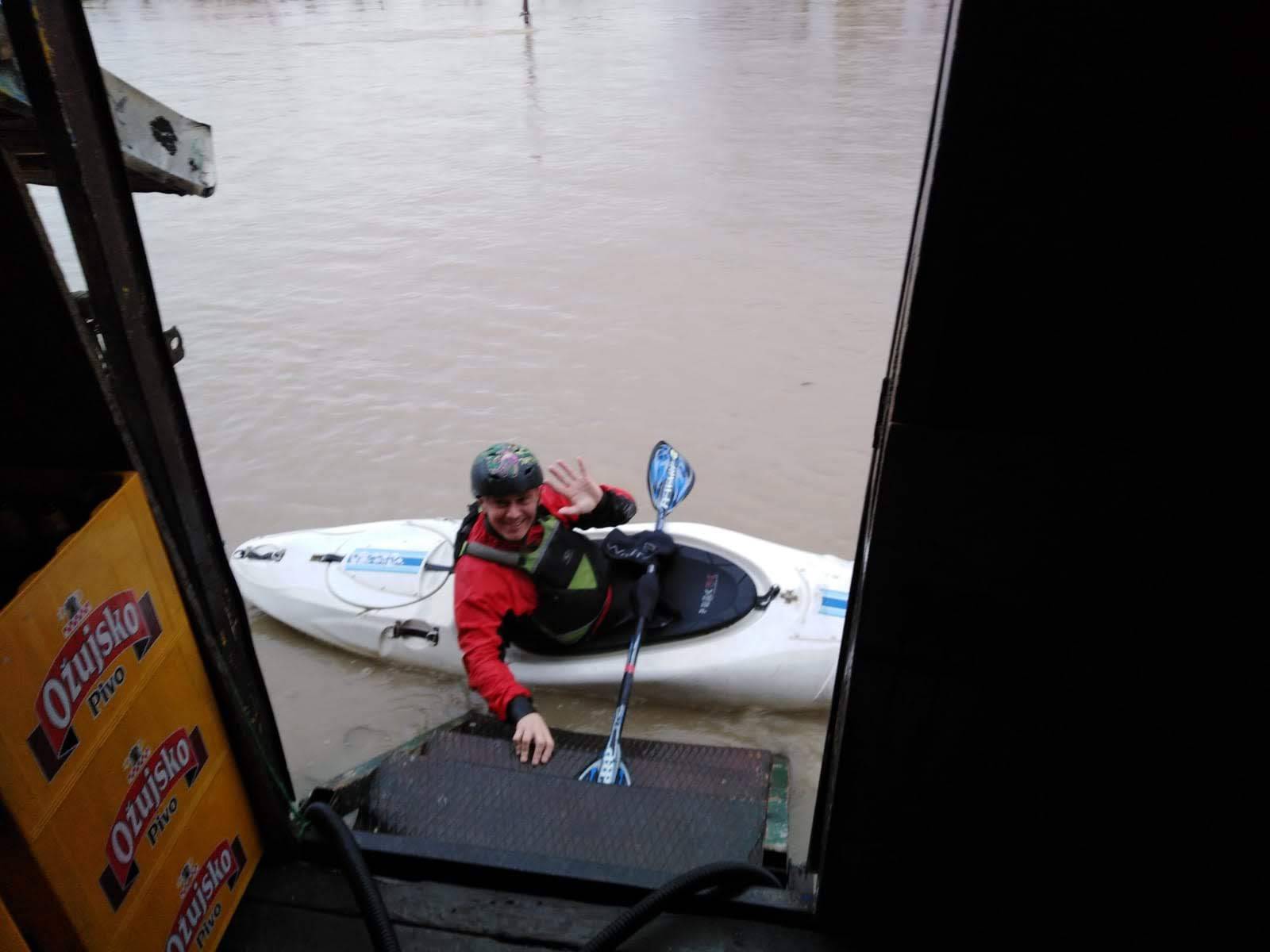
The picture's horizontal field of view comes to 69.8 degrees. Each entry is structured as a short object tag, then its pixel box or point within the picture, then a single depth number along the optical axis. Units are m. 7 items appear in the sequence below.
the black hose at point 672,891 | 1.84
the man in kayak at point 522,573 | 3.15
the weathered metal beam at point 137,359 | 1.35
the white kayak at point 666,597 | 3.82
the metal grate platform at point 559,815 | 2.41
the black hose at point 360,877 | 1.81
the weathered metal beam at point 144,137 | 1.41
